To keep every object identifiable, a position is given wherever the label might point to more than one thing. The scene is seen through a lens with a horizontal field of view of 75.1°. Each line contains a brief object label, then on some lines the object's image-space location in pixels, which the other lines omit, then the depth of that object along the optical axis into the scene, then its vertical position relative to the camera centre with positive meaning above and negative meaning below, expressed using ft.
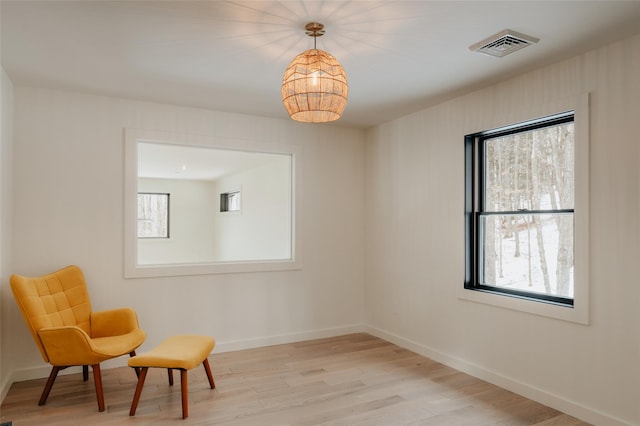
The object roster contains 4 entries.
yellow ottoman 9.37 -3.25
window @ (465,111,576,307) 10.14 +0.22
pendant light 7.69 +2.49
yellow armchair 9.62 -2.74
